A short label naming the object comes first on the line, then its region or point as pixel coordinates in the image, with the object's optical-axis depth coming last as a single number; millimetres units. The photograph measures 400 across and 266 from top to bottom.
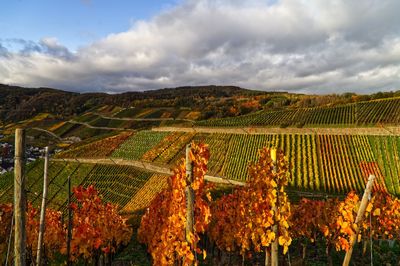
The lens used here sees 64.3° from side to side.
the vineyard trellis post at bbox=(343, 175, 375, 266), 7762
